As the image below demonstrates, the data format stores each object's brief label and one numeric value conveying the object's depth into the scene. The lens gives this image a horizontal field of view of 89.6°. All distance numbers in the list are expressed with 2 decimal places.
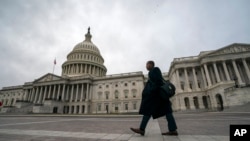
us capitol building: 33.56
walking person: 4.16
